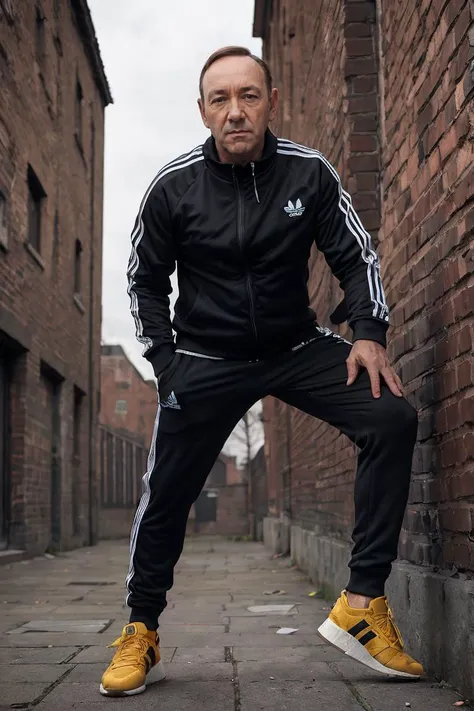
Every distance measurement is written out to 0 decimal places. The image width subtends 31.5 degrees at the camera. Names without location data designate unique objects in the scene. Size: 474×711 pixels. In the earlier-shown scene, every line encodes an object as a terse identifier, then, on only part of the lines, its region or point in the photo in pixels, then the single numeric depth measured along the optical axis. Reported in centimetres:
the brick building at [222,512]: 2795
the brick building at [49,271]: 1018
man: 282
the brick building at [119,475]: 1975
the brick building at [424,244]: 270
